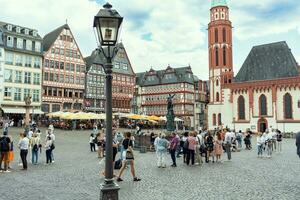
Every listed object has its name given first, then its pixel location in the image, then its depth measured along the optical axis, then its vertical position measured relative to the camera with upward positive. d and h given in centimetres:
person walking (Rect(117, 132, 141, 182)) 865 -126
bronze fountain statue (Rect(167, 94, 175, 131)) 2115 +0
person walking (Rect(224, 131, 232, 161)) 1371 -136
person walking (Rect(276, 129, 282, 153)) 1866 -154
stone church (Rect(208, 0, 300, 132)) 4157 +556
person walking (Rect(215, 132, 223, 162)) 1326 -145
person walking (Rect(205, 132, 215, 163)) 1312 -137
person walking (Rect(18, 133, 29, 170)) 1087 -122
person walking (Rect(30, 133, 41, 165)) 1226 -124
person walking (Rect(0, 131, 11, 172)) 1050 -125
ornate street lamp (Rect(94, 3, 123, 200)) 502 +127
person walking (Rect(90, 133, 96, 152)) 1742 -164
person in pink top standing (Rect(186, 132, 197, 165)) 1205 -130
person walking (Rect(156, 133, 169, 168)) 1131 -134
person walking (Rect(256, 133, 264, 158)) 1507 -153
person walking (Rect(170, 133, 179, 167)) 1185 -133
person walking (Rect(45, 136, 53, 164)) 1238 -136
